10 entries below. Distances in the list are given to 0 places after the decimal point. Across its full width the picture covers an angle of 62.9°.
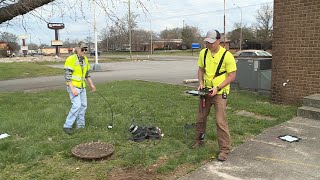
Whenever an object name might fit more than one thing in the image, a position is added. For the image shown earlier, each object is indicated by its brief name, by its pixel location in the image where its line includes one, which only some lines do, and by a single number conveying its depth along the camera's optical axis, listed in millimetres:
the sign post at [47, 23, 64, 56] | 49915
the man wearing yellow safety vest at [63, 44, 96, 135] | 4710
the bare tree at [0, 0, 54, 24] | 5899
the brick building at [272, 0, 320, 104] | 6261
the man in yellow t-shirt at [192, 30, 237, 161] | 3658
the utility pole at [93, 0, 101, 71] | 19869
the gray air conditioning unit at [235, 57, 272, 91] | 8313
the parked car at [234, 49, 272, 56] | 16210
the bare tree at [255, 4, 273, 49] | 50162
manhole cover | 3807
